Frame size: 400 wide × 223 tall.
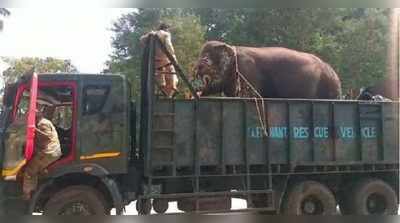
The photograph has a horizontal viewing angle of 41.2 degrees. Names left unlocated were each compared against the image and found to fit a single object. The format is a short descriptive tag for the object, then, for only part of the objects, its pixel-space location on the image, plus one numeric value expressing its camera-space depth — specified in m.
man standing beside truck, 5.50
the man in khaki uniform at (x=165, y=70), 6.28
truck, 5.67
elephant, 7.29
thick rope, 6.38
